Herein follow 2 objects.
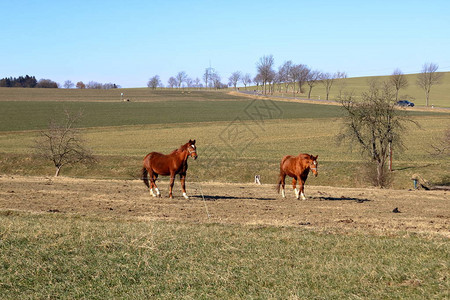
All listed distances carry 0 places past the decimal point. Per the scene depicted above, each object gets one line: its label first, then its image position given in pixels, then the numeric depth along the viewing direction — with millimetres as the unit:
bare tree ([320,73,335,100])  161212
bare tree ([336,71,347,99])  178975
